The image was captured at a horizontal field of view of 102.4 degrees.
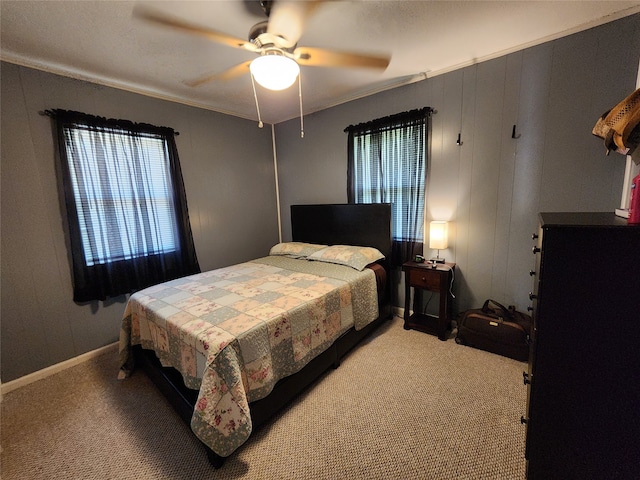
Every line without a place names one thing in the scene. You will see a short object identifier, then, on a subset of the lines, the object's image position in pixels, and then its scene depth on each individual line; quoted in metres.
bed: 1.33
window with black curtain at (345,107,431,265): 2.66
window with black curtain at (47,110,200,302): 2.26
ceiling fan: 1.43
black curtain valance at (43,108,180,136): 2.15
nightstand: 2.41
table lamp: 2.49
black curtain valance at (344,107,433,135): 2.58
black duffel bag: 2.11
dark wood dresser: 0.89
